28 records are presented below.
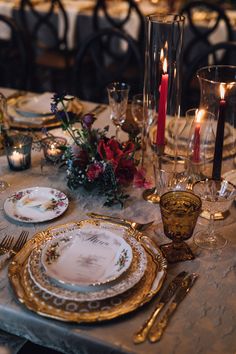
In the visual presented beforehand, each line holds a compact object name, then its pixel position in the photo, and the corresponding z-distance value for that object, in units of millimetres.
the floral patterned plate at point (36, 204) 1061
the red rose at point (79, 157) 1136
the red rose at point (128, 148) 1121
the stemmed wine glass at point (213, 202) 983
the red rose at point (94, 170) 1099
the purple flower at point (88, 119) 1118
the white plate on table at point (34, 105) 1520
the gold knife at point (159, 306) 755
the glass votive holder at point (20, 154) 1229
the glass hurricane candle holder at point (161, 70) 1155
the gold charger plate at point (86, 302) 783
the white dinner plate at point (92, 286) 813
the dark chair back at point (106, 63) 1996
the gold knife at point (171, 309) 758
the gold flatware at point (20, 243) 947
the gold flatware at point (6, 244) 951
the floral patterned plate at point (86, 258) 846
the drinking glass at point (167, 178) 1084
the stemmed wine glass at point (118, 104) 1317
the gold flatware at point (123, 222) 1026
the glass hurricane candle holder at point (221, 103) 1045
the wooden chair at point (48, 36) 3166
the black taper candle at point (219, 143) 1029
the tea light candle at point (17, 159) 1236
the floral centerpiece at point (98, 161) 1104
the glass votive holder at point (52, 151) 1268
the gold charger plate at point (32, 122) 1473
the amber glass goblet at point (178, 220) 907
